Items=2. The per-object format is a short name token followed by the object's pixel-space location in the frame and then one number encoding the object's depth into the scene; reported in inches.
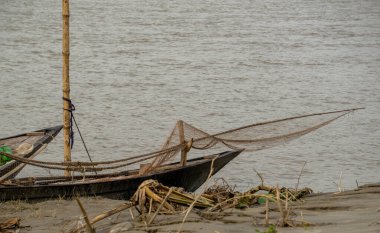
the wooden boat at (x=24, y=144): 629.3
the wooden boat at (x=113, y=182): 578.2
